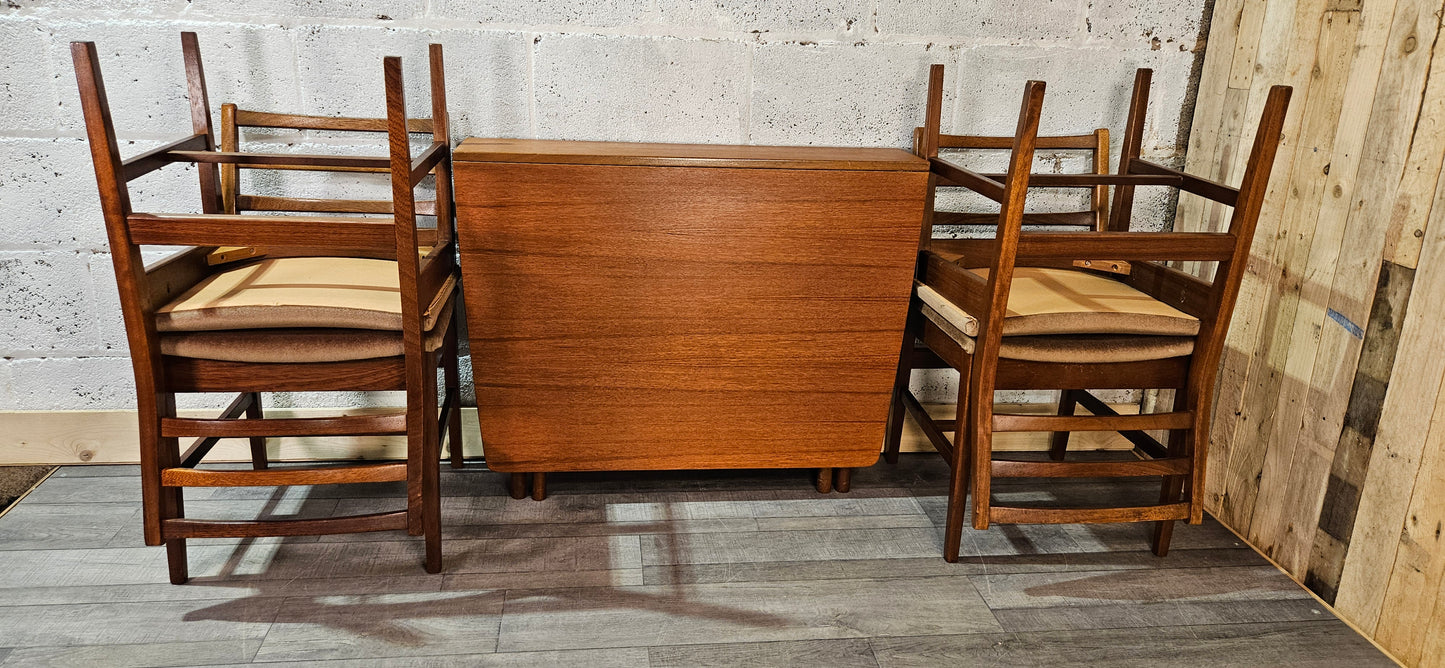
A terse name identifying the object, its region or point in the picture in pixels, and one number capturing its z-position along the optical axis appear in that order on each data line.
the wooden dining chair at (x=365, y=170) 2.05
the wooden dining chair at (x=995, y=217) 2.26
